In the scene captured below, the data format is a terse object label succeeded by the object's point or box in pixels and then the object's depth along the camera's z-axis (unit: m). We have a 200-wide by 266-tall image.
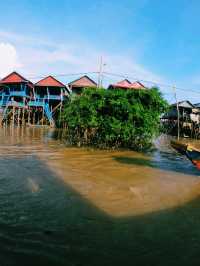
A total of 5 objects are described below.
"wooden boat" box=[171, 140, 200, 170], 8.77
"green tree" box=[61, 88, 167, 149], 13.30
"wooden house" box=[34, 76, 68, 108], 34.50
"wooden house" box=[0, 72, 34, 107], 34.52
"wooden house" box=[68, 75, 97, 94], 35.12
